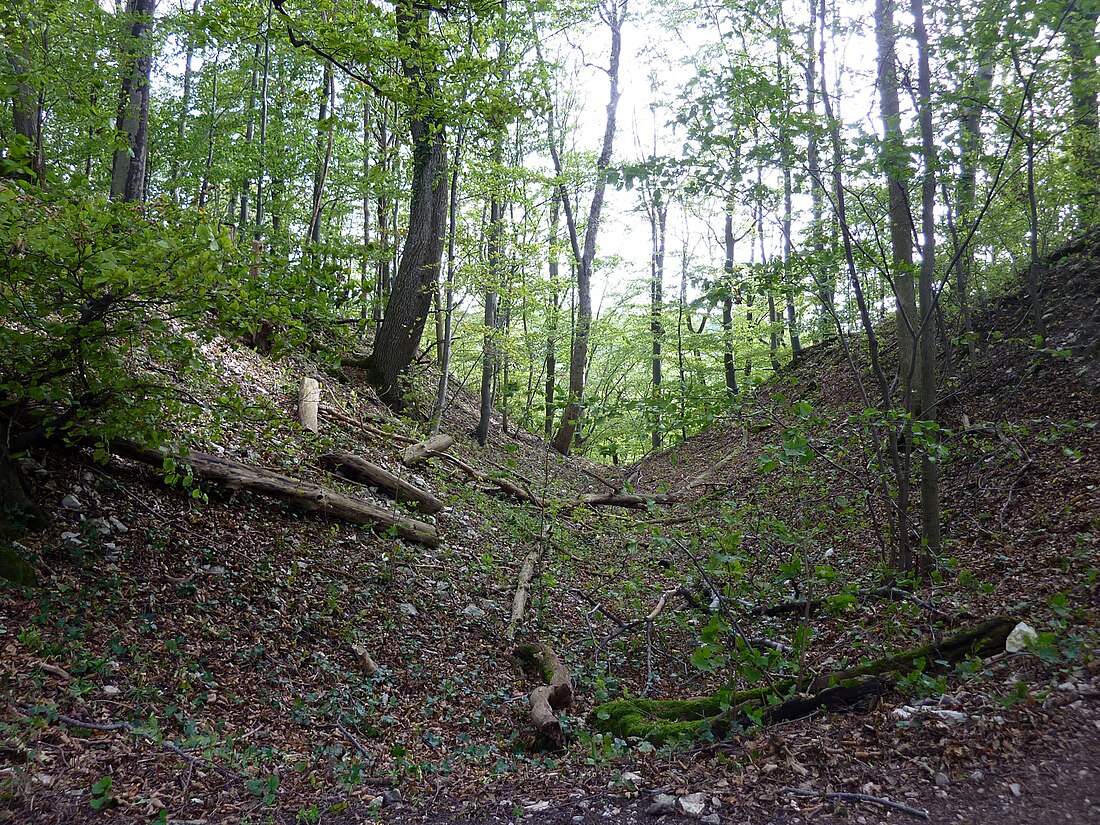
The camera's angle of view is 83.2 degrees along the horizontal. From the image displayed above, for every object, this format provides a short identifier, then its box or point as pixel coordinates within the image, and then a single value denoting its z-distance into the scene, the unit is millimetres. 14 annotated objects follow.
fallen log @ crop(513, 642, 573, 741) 4348
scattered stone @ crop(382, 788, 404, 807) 3494
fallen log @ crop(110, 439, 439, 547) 5688
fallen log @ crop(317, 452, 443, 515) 7816
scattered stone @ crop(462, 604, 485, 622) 6375
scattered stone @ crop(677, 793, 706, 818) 3060
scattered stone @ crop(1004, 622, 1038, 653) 3626
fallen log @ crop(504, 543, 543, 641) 6308
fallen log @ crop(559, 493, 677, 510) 11375
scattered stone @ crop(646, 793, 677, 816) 3115
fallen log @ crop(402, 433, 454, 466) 9633
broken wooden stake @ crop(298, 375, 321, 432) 8594
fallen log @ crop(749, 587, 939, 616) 5008
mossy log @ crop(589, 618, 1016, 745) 3838
